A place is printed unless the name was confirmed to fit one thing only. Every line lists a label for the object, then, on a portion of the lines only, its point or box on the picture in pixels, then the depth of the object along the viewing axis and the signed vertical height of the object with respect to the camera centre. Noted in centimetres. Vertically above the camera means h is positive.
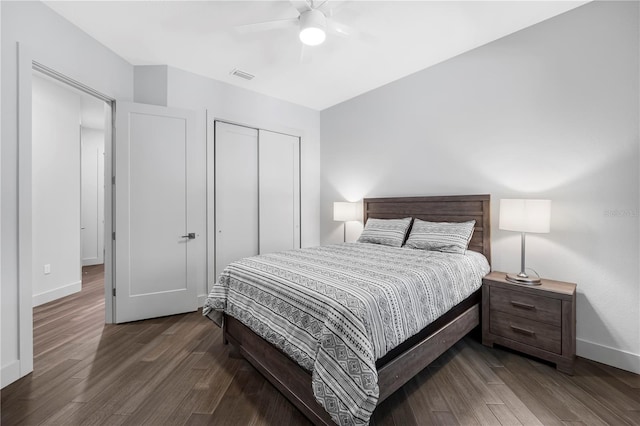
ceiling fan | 217 +150
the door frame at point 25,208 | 201 +1
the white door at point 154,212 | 295 -2
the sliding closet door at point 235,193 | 370 +24
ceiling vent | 338 +167
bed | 136 -89
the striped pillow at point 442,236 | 269 -25
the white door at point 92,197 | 566 +26
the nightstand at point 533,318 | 206 -84
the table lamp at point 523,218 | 222 -5
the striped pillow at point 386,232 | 319 -24
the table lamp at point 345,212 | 405 -1
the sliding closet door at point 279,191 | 414 +31
